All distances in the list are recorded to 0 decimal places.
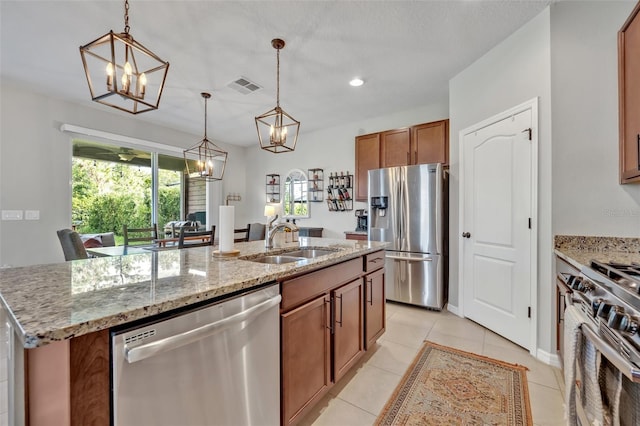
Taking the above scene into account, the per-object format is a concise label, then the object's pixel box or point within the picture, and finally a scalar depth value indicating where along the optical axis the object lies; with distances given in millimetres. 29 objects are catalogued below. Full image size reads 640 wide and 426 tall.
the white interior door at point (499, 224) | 2402
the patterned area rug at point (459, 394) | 1613
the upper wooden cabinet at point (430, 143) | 3612
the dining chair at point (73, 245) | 2449
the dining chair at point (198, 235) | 2941
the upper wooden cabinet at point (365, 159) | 4250
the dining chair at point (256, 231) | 4160
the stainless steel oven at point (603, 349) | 844
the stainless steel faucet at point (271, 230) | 2186
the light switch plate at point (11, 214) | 3489
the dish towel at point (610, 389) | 897
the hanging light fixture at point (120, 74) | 1340
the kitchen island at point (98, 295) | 703
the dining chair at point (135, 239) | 3449
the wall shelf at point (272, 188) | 6047
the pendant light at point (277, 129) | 2454
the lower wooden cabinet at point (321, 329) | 1399
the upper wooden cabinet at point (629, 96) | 1726
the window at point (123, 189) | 4305
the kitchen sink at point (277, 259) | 1939
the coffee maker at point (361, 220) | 4648
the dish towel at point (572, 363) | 1184
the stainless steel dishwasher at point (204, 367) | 808
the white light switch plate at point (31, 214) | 3646
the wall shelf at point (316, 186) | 5328
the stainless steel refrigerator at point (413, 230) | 3289
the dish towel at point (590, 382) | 991
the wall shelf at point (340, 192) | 4934
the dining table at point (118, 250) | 2871
